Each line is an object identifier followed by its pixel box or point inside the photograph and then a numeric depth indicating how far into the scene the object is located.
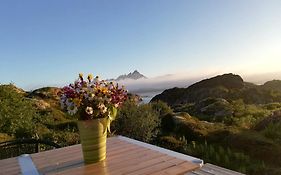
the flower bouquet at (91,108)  1.73
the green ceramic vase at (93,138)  1.75
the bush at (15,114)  5.73
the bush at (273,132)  4.31
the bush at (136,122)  5.21
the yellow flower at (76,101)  1.72
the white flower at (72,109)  1.71
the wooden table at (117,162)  1.62
